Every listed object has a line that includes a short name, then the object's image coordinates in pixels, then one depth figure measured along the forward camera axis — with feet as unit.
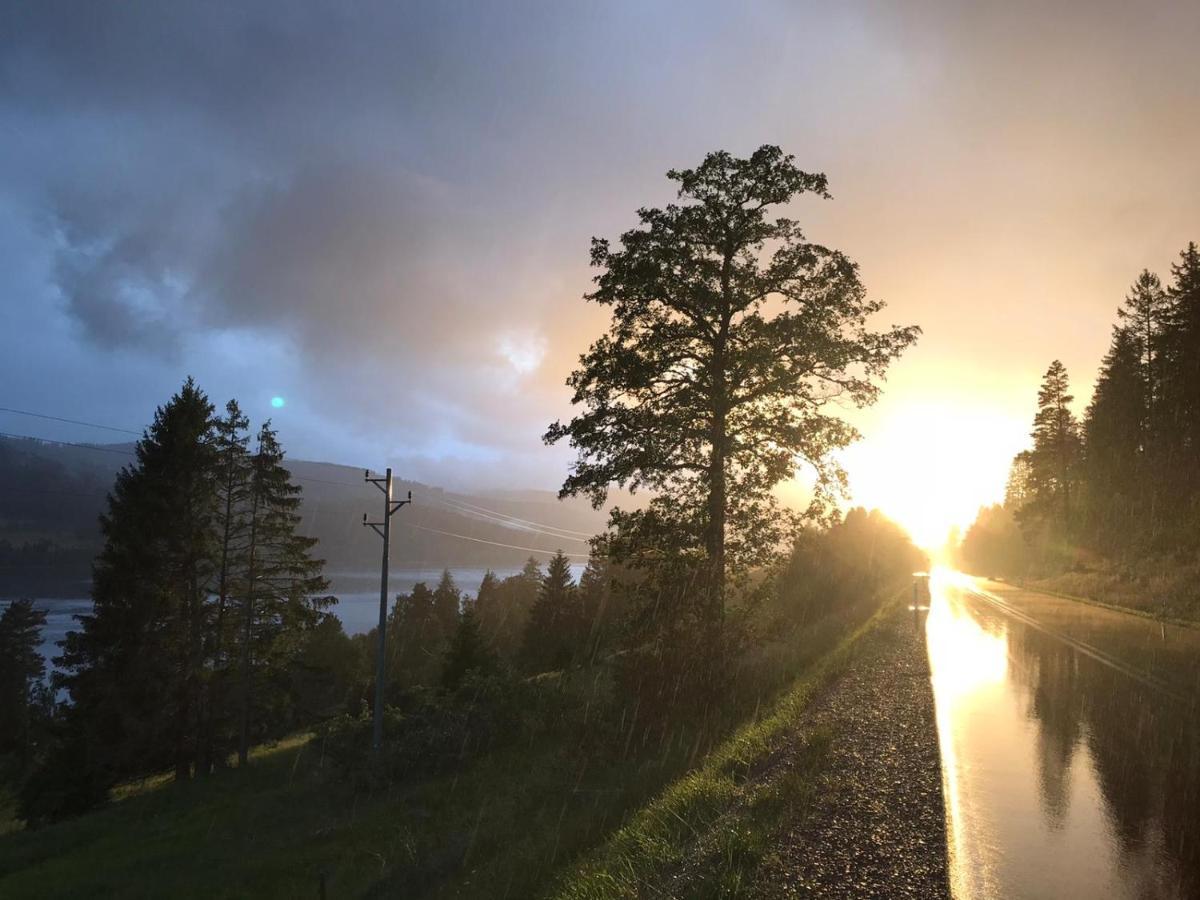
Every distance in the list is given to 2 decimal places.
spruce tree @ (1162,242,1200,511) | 104.83
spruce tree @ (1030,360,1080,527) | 197.26
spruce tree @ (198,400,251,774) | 101.14
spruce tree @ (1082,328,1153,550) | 148.66
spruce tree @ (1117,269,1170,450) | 141.28
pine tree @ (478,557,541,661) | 271.08
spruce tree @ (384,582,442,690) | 220.94
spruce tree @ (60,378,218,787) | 94.73
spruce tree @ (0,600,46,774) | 203.31
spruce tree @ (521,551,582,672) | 178.16
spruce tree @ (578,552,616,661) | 157.69
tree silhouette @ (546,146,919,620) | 49.90
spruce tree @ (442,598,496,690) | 122.93
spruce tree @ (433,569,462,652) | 294.35
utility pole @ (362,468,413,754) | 72.95
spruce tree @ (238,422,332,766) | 104.27
